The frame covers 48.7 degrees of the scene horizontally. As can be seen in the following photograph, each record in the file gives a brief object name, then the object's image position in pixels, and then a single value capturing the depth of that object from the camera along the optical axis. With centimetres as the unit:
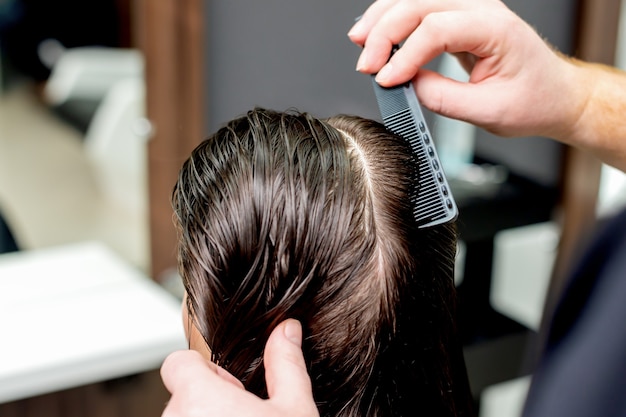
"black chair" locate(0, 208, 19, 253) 173
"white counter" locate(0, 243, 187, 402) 131
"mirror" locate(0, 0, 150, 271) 237
